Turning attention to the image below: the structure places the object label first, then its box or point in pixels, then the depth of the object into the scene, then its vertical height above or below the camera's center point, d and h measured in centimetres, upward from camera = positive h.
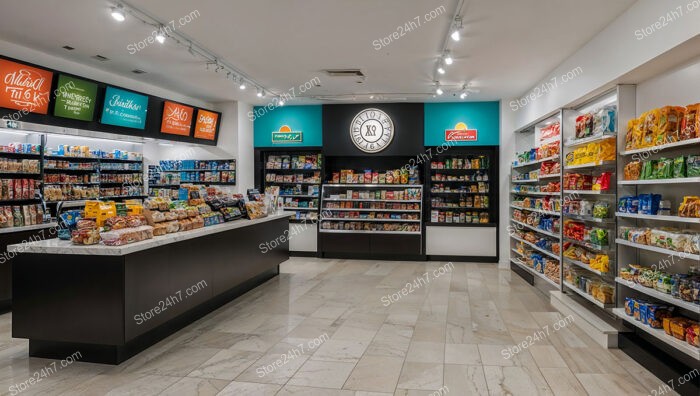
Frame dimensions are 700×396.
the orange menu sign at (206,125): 859 +136
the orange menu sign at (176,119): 779 +135
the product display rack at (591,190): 466 +7
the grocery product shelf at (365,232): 918 -79
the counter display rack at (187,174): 928 +41
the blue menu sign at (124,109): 659 +132
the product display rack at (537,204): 630 -13
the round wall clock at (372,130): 934 +136
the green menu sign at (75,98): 585 +129
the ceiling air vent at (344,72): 678 +190
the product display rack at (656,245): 348 -42
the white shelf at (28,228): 541 -45
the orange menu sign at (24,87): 519 +129
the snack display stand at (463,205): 905 -21
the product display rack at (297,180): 980 +31
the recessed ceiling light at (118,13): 416 +169
